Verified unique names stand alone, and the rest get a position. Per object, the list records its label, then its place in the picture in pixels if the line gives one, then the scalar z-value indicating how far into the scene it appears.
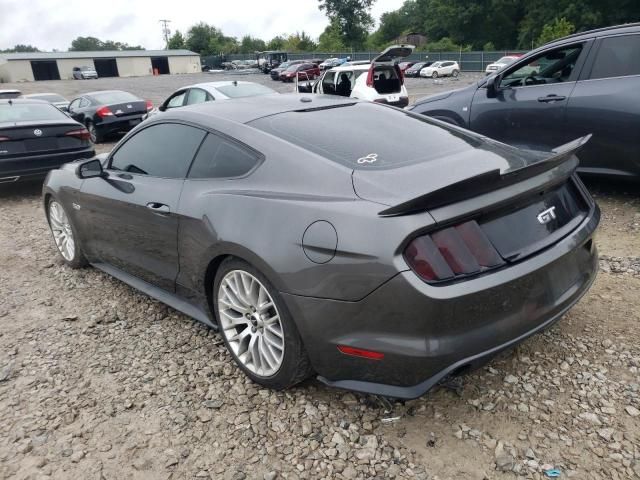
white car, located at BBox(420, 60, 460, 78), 41.93
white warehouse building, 67.06
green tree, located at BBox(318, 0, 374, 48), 88.19
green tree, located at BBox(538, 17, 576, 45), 46.56
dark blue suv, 4.82
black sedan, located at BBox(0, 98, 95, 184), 7.10
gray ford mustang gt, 2.09
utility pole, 113.31
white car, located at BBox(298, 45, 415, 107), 12.99
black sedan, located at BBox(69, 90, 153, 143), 12.89
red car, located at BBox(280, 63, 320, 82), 36.31
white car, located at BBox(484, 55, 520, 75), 33.59
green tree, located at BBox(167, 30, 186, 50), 110.88
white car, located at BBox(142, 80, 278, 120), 10.21
